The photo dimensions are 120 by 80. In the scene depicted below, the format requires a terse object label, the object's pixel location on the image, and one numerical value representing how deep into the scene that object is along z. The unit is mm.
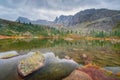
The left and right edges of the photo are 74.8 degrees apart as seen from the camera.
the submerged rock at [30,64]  5986
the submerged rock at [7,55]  7438
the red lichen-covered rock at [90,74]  6182
